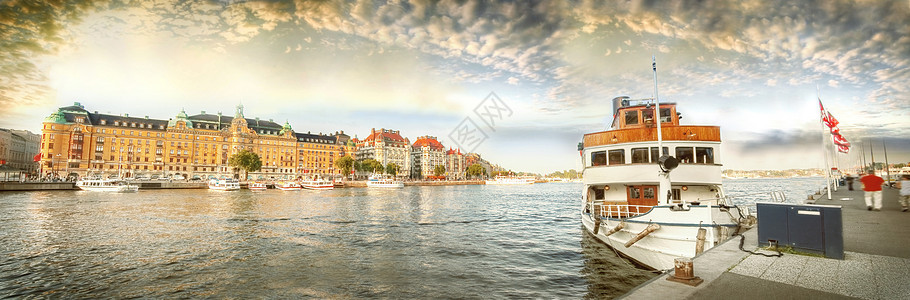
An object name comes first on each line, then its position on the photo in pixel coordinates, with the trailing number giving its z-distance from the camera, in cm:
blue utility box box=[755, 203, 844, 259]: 850
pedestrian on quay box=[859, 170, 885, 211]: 1948
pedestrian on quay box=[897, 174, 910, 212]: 1889
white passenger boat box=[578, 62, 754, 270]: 1259
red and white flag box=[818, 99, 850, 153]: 2650
